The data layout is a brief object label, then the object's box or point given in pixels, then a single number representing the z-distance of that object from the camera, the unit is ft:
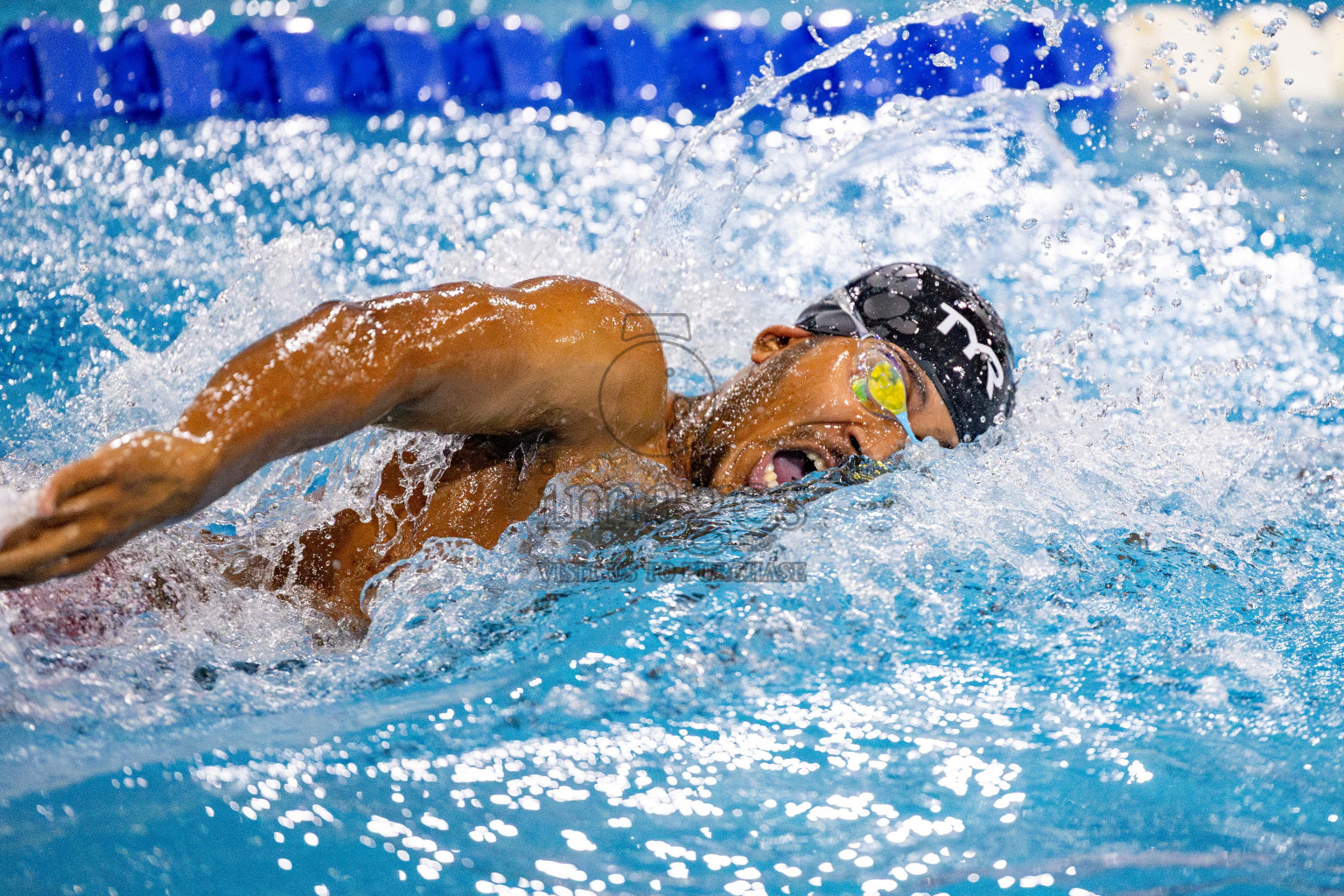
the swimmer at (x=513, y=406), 25.79
